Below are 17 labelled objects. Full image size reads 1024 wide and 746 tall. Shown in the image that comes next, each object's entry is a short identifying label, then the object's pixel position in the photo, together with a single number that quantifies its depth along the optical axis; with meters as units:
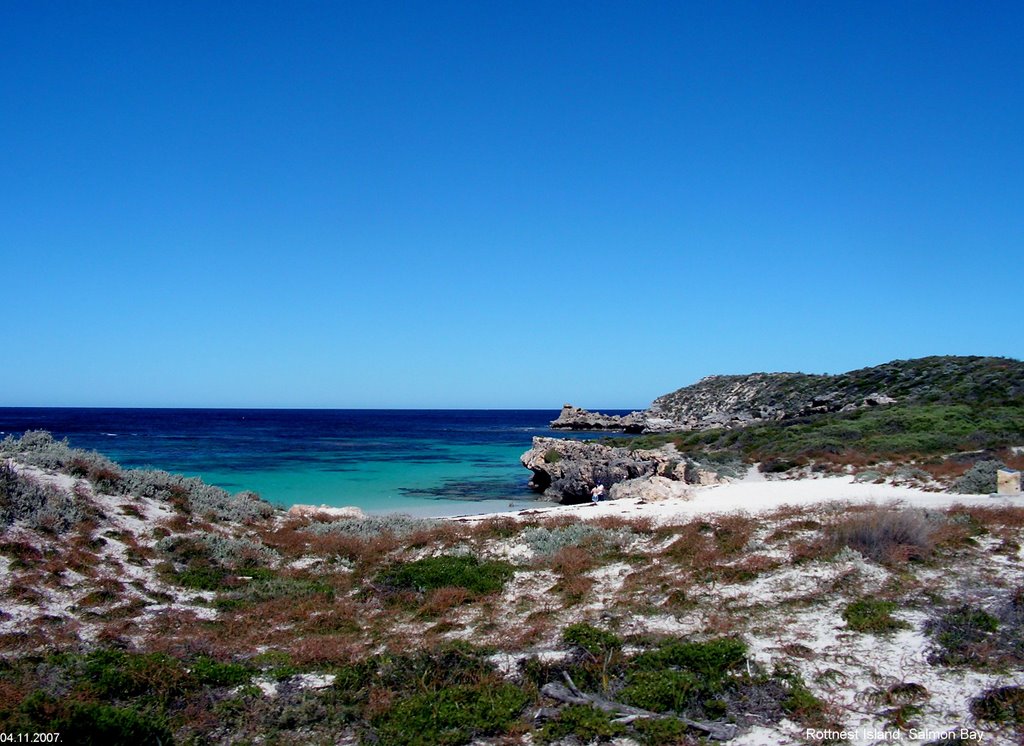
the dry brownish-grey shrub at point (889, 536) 11.30
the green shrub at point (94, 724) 5.94
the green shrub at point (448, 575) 11.88
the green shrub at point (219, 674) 7.50
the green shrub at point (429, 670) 7.46
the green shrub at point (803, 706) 6.45
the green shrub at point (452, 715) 6.34
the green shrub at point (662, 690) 6.74
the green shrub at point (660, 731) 6.12
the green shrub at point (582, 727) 6.27
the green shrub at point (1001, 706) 6.25
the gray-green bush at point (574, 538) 14.30
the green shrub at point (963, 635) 7.46
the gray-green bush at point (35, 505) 12.70
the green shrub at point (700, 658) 7.51
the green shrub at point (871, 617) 8.46
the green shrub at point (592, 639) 8.02
